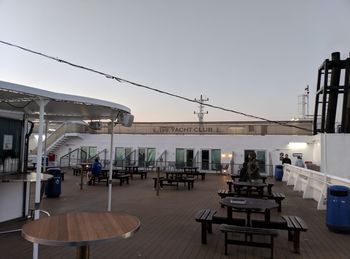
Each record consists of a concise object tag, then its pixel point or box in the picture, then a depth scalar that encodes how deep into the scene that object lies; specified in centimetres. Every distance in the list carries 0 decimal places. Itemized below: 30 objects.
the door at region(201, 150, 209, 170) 2723
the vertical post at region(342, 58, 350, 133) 1691
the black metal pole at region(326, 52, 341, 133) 1747
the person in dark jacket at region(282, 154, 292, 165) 2062
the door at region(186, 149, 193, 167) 2769
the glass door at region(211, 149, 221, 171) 2695
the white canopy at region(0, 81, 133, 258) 457
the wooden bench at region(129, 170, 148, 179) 1995
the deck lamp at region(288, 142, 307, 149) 2577
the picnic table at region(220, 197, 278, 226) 556
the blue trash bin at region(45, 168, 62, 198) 1088
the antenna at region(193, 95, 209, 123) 4209
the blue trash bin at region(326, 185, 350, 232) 670
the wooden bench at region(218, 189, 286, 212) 866
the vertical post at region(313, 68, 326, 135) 1923
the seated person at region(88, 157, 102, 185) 1568
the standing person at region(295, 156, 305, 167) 1984
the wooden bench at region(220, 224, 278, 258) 485
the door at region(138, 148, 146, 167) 2888
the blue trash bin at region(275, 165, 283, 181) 1936
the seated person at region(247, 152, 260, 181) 1059
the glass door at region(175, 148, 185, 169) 2823
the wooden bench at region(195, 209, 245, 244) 572
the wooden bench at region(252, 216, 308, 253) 525
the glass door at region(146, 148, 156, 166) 2883
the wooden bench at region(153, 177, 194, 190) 1468
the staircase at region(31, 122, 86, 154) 3040
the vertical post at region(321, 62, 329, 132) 1721
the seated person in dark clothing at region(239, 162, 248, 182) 1122
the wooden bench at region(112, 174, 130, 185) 1578
